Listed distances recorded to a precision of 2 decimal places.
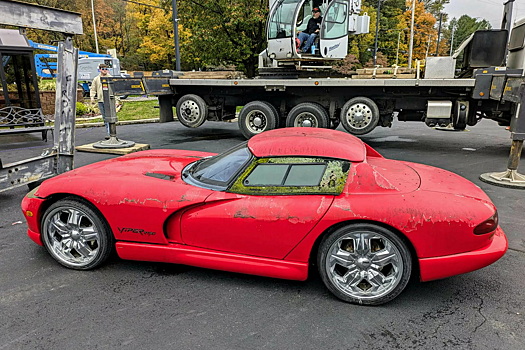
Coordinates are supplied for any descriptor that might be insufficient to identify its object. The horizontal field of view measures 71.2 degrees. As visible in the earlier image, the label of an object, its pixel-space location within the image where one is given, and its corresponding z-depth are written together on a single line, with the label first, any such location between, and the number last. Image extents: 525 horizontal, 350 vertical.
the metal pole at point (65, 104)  5.19
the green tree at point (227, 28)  17.94
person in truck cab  9.20
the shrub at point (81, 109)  14.67
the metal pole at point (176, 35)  14.51
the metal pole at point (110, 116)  8.33
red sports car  2.66
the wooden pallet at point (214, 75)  9.67
